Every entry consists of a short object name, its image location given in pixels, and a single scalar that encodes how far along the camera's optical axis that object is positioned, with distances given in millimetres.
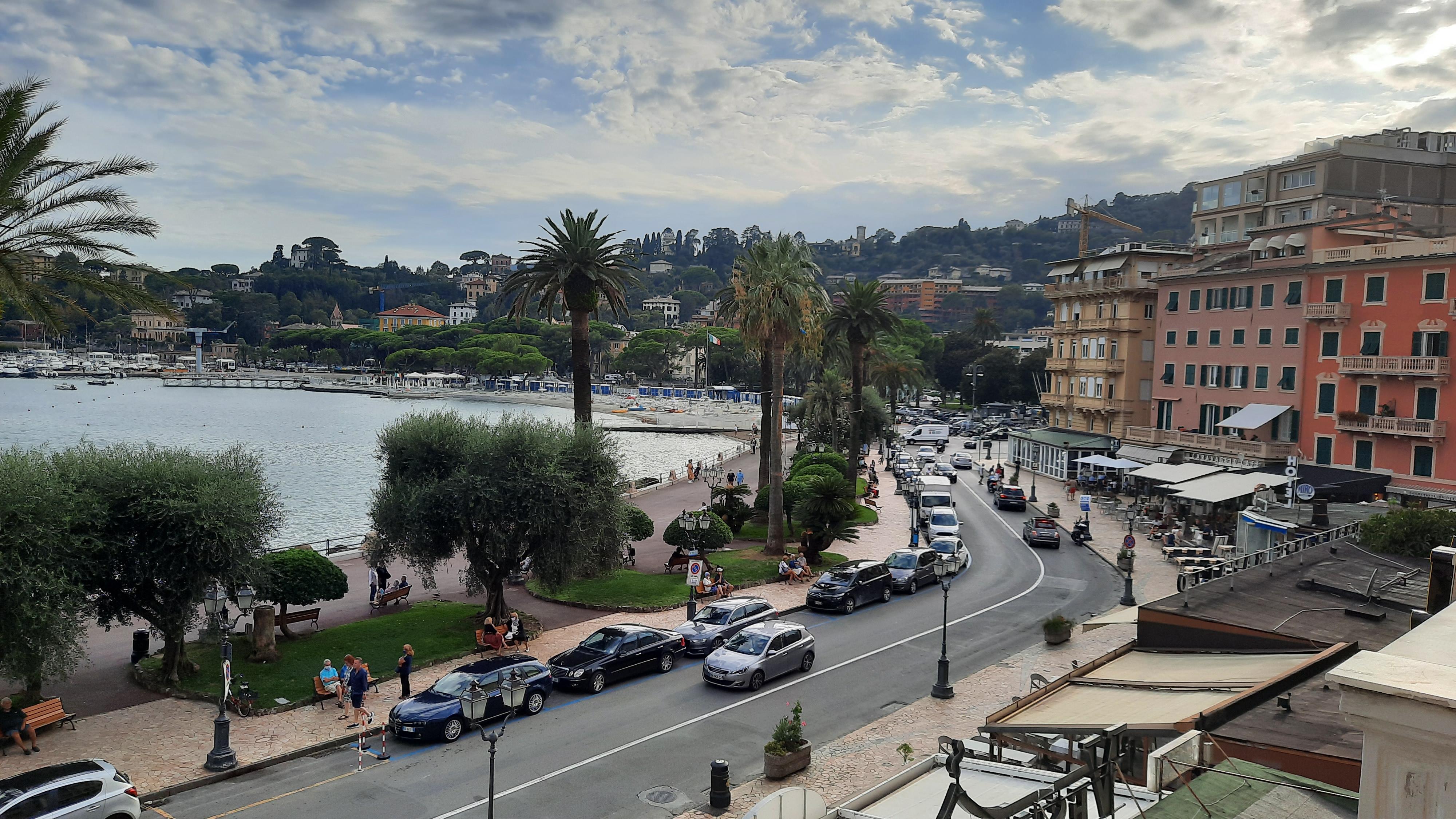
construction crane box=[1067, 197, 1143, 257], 120312
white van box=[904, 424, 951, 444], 92125
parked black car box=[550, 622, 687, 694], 20891
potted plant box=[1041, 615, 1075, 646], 24656
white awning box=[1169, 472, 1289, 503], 39719
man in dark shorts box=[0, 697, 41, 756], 16297
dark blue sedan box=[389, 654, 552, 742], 17656
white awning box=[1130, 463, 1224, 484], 45375
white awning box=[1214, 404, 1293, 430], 46219
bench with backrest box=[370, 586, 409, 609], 27453
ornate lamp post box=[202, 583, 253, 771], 16031
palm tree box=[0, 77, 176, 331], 15922
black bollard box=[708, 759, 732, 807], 14789
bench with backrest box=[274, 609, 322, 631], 23828
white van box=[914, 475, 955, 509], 44656
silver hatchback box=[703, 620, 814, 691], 21031
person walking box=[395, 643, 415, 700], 19875
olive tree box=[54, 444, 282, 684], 19141
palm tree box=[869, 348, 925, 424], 80938
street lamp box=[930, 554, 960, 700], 20547
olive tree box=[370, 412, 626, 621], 24359
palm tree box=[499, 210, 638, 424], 33312
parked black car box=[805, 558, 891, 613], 28578
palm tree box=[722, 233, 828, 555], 35919
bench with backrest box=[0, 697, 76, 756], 16984
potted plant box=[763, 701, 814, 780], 15984
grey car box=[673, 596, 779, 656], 23953
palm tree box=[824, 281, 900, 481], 49594
